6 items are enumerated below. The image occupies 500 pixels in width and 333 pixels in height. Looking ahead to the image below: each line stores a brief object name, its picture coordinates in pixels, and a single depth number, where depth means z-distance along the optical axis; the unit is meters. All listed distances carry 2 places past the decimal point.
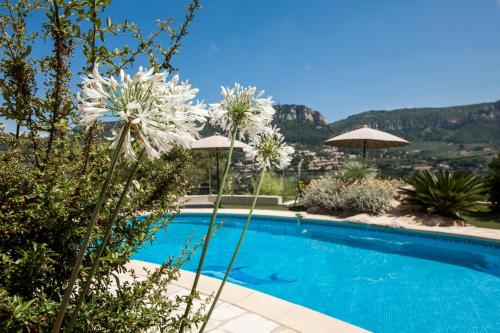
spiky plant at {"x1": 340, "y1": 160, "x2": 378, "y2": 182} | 13.83
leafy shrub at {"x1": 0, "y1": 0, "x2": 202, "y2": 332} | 1.54
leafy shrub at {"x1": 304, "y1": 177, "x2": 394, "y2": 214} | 11.96
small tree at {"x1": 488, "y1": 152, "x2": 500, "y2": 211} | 11.93
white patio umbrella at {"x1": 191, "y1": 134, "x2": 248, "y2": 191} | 15.14
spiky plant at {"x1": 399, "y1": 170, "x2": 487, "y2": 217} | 10.61
